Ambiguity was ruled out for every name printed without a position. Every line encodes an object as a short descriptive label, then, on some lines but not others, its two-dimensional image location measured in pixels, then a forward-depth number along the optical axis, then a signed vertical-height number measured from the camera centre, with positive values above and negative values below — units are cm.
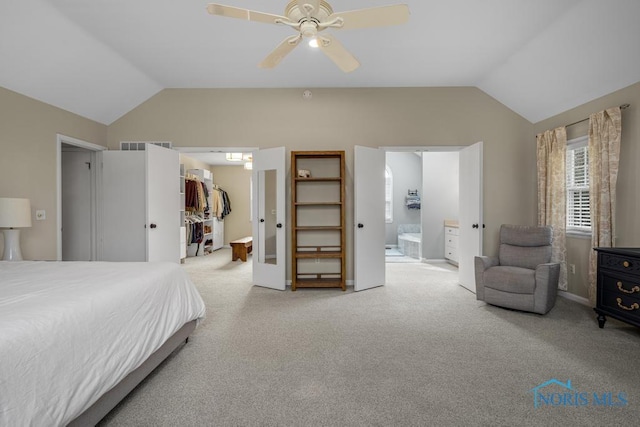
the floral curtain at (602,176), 317 +34
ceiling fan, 183 +122
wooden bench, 650 -87
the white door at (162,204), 410 +8
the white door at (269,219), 430 -15
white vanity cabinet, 612 -68
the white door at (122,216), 451 -10
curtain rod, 313 +106
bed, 111 -57
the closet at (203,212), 692 -8
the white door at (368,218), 425 -13
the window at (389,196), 888 +37
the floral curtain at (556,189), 385 +26
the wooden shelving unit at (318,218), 451 -14
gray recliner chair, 318 -70
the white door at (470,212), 410 -5
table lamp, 286 -11
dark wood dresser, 261 -69
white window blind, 375 +27
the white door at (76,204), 449 +8
